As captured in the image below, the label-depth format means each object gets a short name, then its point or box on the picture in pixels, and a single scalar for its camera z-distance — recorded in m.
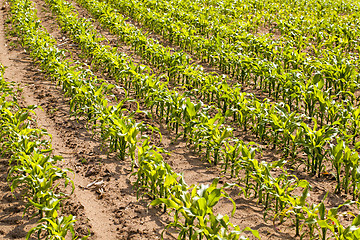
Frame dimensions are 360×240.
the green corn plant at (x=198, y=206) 6.43
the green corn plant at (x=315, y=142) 9.09
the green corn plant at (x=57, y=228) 6.54
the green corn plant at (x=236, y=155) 8.49
